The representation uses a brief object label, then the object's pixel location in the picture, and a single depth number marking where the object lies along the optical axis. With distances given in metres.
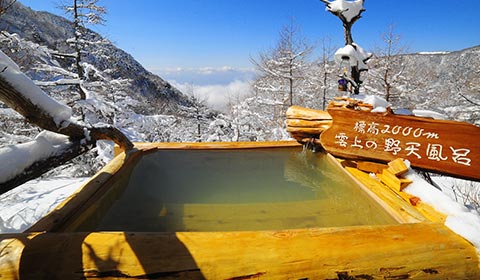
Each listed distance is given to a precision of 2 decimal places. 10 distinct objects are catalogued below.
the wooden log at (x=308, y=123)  3.89
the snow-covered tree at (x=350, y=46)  4.58
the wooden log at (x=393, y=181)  2.26
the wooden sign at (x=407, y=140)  2.27
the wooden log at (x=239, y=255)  1.21
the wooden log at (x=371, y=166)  2.79
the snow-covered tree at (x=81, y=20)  7.52
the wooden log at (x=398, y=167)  2.38
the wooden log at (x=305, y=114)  3.93
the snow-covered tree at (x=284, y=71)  12.20
